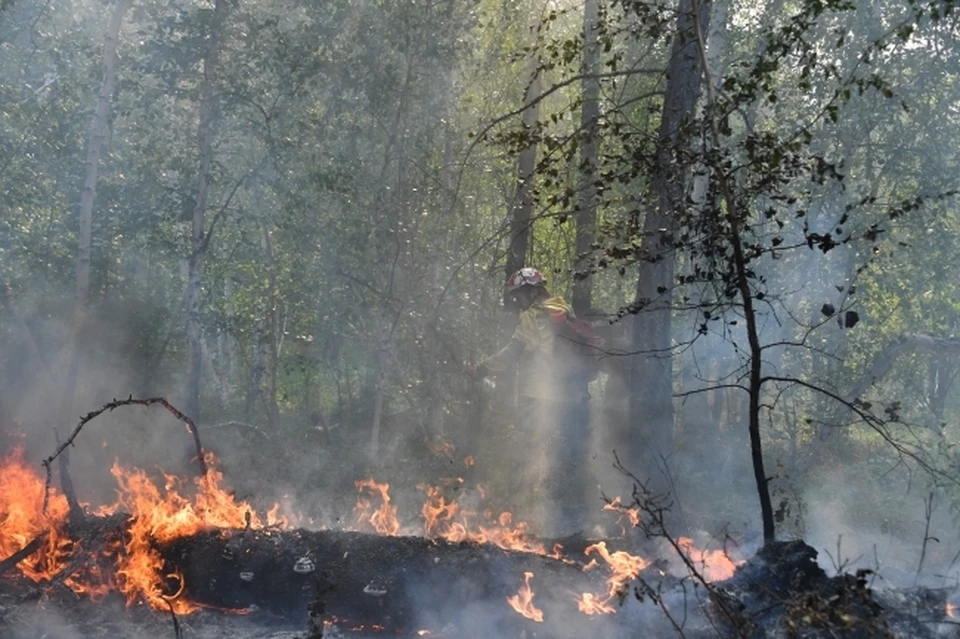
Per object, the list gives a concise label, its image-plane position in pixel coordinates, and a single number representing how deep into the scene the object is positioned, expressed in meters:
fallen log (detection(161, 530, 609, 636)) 6.52
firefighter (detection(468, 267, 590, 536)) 10.52
